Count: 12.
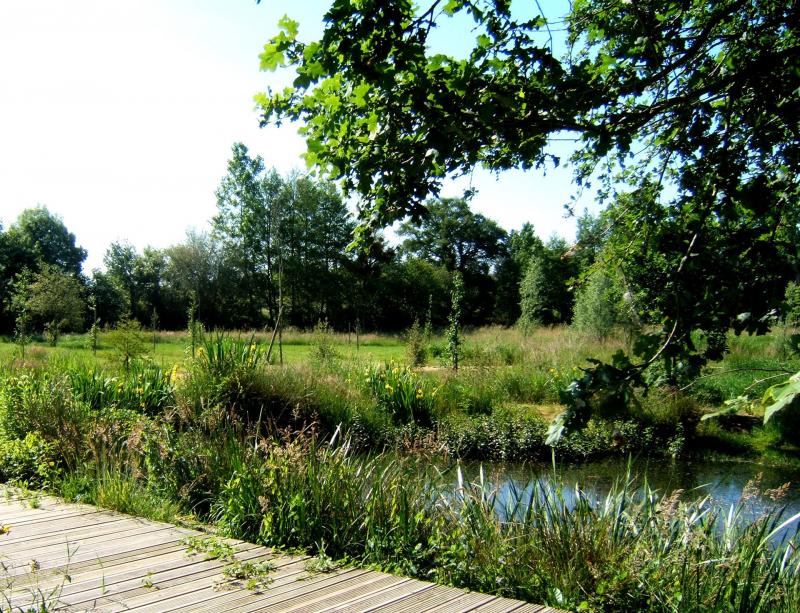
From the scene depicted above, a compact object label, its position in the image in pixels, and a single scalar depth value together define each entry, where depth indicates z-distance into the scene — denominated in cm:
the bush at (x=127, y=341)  1205
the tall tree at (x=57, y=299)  2361
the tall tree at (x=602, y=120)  279
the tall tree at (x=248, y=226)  4016
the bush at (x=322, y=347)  1342
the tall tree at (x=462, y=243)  4612
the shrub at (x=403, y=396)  1106
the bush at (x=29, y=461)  535
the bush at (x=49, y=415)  573
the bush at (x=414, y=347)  1546
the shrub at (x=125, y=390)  899
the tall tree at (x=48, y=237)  4638
